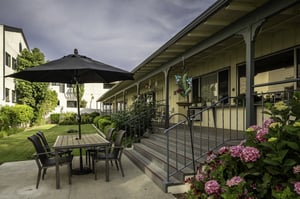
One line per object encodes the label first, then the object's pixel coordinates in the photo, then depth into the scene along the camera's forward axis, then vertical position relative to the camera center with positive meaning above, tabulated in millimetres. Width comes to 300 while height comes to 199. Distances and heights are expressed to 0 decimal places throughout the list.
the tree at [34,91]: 22984 +1315
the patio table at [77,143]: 5025 -842
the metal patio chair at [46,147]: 5980 -1061
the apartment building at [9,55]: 19219 +4155
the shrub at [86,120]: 26106 -1552
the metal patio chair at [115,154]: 5645 -1158
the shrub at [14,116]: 16031 -759
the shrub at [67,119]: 26234 -1492
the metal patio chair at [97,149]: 6375 -1147
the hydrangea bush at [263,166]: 2180 -570
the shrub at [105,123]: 12923 -942
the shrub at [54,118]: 28617 -1480
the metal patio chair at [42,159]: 5105 -1167
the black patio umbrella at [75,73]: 5211 +809
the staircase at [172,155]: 4746 -1246
